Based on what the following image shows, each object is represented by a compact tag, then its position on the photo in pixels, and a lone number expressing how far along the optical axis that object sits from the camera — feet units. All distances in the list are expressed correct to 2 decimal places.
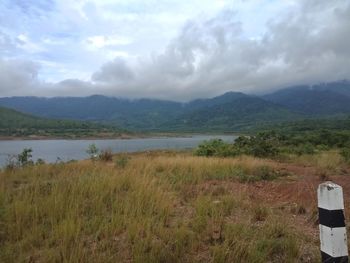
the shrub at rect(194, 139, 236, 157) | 66.85
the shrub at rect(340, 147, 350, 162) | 54.34
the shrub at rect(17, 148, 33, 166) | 41.55
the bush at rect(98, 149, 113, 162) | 48.04
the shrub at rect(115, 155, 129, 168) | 34.63
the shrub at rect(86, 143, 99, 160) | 53.50
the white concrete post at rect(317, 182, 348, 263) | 10.97
